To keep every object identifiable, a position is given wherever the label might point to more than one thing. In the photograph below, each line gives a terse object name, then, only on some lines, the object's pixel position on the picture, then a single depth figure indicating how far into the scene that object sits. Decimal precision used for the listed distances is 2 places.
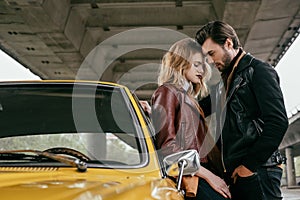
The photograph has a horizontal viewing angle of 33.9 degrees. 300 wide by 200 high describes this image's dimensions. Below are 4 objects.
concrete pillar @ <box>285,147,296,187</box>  40.28
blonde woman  3.10
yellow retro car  2.09
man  3.16
